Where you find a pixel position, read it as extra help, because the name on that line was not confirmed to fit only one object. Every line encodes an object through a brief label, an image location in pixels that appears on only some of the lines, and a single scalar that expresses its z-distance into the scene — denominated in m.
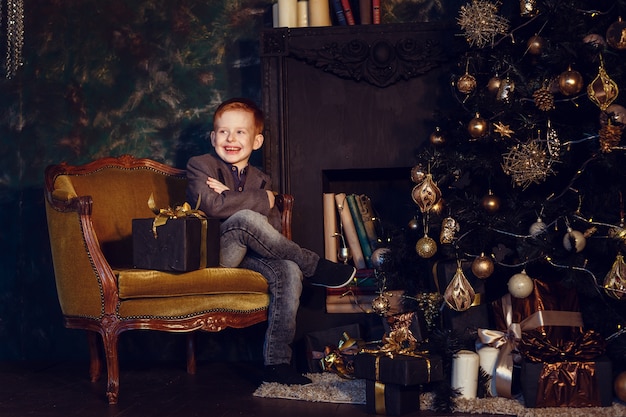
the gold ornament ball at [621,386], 3.03
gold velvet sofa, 3.30
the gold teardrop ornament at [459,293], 3.34
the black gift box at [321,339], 3.77
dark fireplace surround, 4.08
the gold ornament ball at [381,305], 3.68
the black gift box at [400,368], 2.89
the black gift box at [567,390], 3.00
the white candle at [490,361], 3.20
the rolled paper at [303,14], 4.25
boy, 3.52
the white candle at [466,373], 3.13
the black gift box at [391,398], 2.93
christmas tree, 3.20
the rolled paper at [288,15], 4.20
